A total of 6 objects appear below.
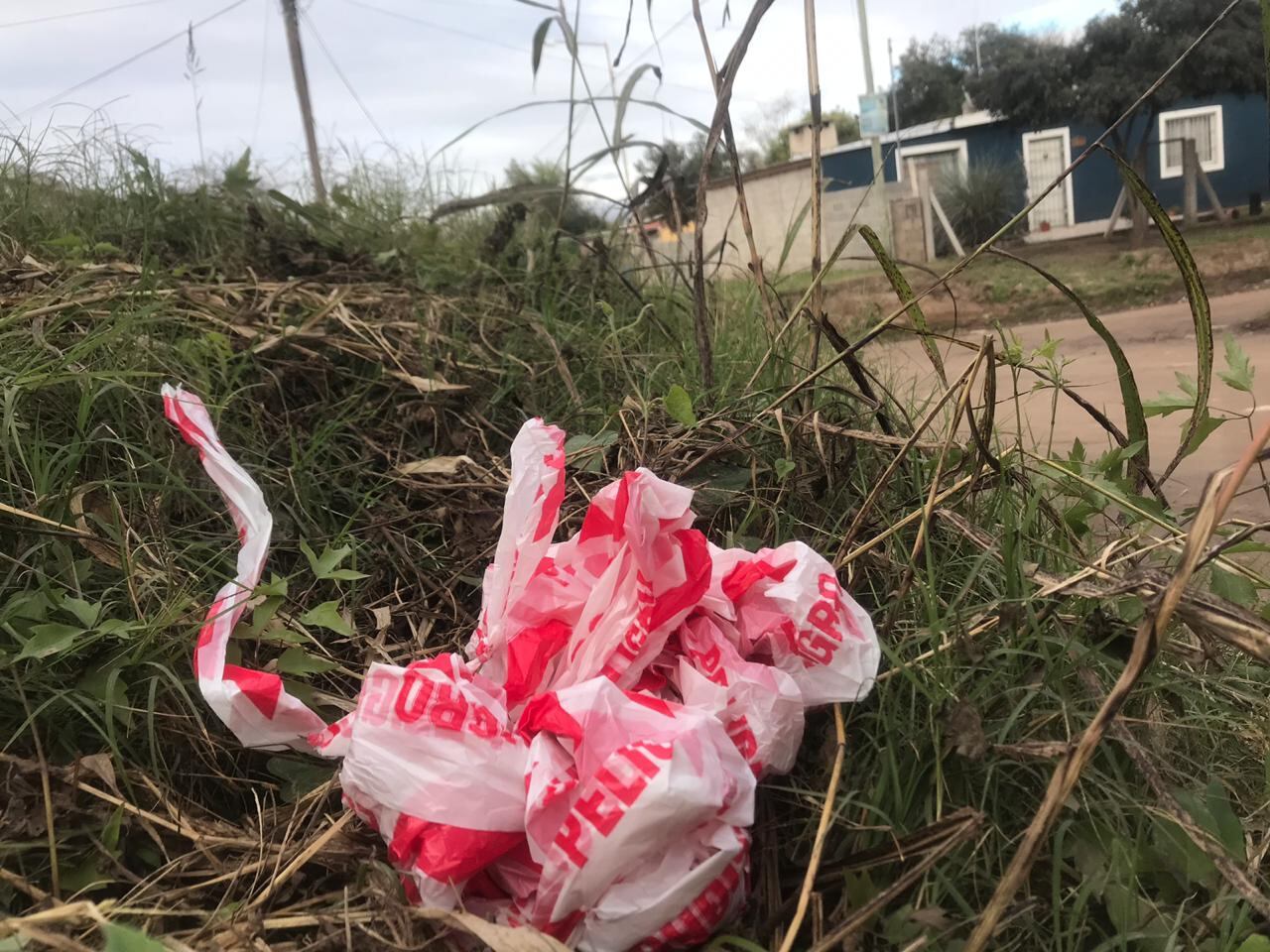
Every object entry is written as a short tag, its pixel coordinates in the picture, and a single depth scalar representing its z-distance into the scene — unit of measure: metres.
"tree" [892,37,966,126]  19.45
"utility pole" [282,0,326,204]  12.47
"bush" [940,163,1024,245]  14.48
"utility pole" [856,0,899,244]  15.28
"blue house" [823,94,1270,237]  14.53
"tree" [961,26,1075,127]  14.25
